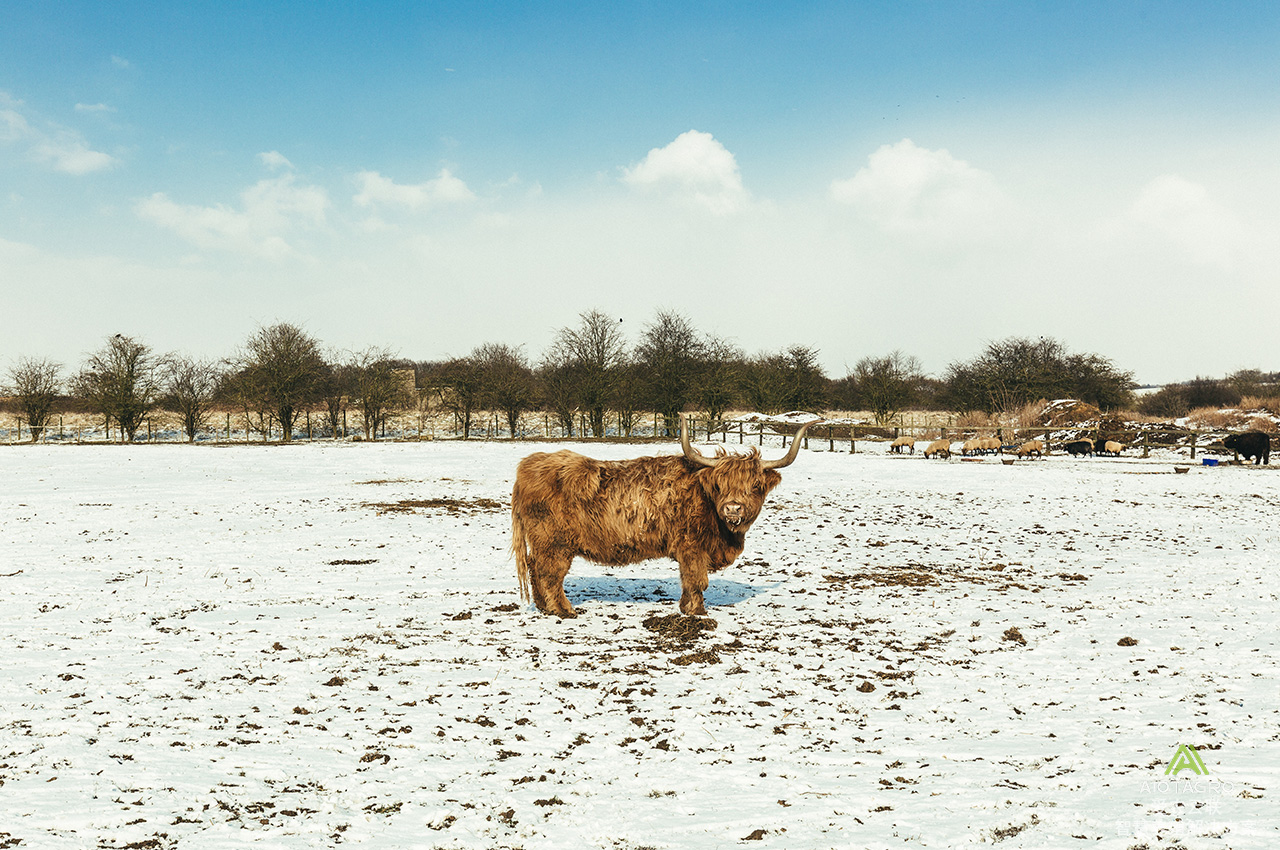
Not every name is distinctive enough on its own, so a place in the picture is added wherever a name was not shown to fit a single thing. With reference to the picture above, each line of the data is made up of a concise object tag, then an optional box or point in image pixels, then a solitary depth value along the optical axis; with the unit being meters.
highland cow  7.14
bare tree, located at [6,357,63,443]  41.47
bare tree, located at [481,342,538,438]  45.16
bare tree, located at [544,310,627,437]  42.94
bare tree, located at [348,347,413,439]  44.16
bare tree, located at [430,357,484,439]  45.94
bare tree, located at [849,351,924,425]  51.53
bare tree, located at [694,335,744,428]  43.16
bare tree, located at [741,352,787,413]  47.78
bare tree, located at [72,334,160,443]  39.44
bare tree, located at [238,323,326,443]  40.47
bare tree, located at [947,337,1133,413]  48.16
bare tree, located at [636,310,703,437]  43.44
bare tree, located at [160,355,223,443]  41.38
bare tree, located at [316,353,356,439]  43.94
